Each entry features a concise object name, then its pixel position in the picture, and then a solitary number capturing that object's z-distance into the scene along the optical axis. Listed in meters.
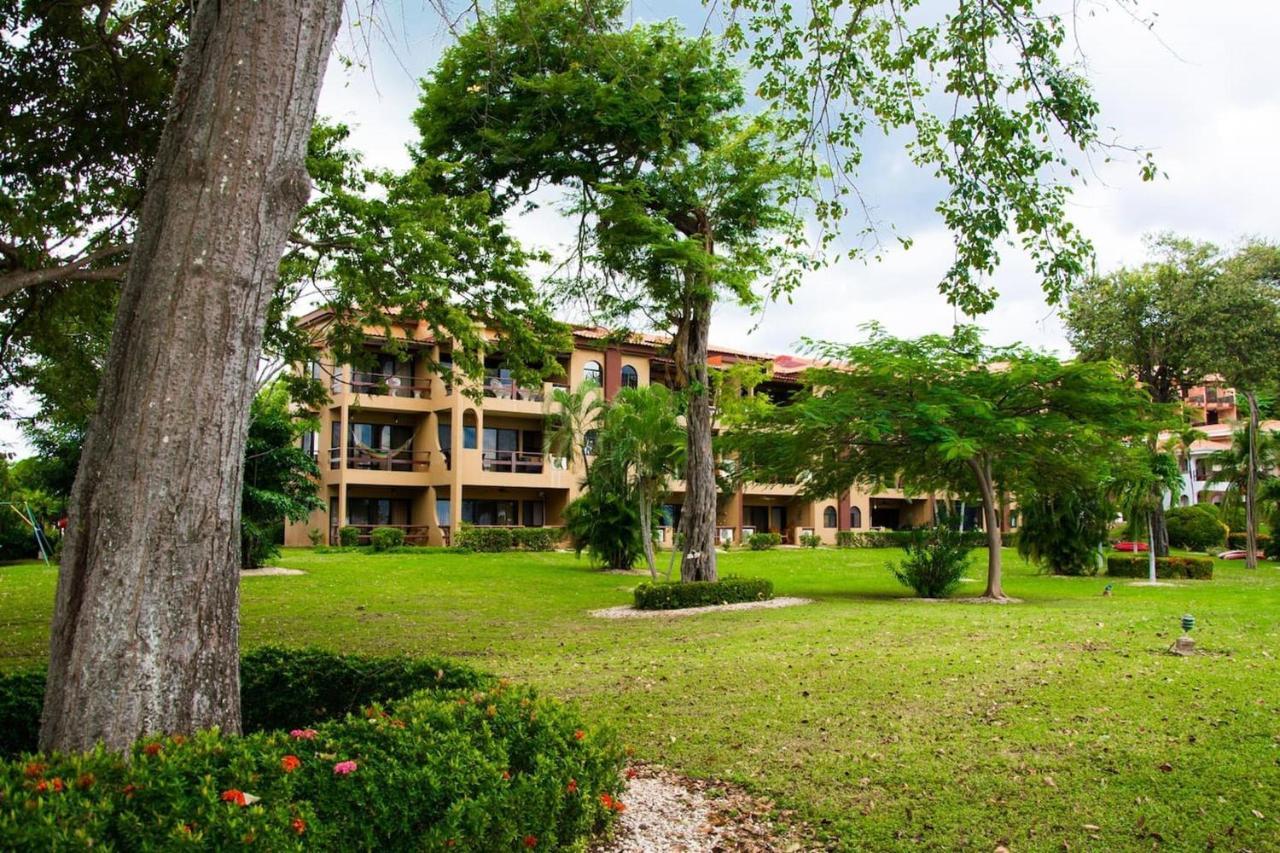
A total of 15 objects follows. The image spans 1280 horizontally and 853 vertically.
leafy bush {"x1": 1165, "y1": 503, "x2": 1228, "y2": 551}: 43.84
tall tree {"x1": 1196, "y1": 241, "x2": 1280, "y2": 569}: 33.06
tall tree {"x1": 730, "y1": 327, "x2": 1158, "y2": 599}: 18.66
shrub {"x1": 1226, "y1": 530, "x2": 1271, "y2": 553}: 44.19
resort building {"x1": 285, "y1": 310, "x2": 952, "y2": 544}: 36.62
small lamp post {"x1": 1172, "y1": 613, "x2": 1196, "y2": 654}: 10.98
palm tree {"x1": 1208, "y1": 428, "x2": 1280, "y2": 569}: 39.12
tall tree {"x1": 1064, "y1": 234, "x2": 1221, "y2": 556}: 34.50
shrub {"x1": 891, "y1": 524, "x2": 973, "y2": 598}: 21.28
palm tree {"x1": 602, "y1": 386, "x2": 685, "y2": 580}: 22.81
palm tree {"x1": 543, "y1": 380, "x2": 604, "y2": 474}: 29.56
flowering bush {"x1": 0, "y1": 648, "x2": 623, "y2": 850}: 3.31
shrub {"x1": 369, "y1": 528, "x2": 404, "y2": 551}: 33.62
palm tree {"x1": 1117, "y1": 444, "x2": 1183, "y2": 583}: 25.08
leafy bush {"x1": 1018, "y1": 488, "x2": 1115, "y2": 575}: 29.16
